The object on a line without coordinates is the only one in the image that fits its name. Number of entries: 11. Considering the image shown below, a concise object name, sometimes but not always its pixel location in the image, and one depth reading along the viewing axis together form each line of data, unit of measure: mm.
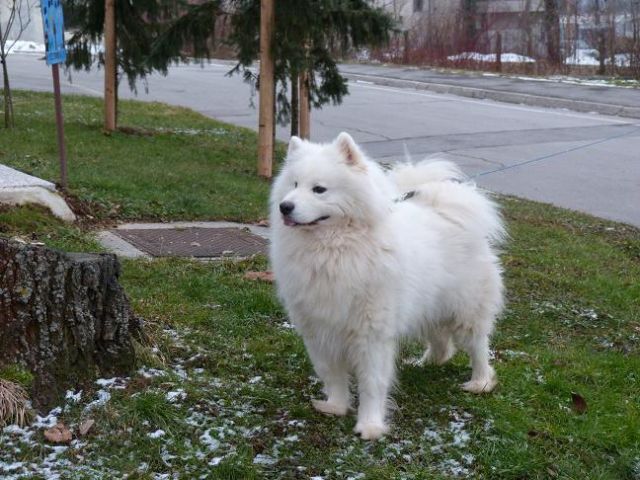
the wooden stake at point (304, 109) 11992
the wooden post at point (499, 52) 31578
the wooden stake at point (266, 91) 10680
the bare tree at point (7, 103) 13242
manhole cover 7375
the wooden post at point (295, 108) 11836
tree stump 4023
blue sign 8672
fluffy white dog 4148
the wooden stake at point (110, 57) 12848
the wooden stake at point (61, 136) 8930
